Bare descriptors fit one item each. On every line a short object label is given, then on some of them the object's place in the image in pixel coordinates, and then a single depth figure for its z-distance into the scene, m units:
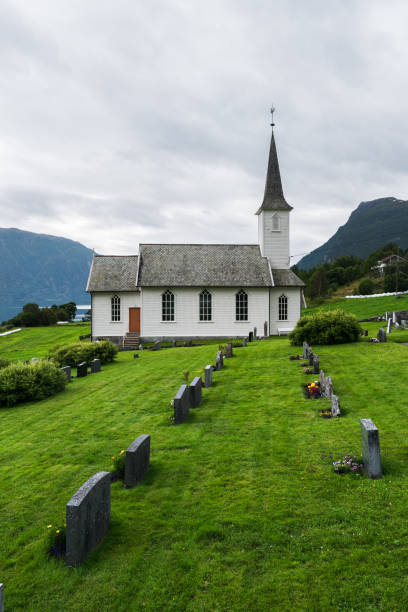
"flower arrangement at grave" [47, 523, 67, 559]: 5.40
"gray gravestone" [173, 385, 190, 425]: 10.66
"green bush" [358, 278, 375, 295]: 71.50
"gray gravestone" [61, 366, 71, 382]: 18.97
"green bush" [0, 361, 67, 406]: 15.43
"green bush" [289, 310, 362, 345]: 22.33
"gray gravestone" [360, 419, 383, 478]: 6.68
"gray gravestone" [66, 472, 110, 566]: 5.23
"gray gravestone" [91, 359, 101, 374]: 20.86
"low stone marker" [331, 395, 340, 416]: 10.20
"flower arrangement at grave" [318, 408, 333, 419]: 10.28
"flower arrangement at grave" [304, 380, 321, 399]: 12.27
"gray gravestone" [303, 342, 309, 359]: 18.39
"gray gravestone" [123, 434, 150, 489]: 7.18
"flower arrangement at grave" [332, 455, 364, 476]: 7.02
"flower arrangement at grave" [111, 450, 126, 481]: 7.55
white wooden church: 34.47
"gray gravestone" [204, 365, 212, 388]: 14.85
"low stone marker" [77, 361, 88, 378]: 20.19
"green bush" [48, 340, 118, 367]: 22.92
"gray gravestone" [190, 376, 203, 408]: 12.26
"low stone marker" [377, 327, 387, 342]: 21.78
